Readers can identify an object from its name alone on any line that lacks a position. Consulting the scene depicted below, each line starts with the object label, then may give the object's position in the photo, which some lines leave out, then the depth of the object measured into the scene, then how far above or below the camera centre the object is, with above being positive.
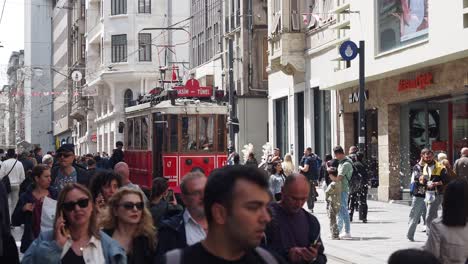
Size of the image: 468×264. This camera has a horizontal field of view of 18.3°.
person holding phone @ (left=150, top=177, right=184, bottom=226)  12.47 -0.43
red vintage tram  38.81 +0.39
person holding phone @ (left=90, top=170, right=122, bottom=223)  12.63 -0.29
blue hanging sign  37.40 +2.57
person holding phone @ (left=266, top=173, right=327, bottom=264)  9.30 -0.51
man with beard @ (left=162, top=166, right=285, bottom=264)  5.54 -0.26
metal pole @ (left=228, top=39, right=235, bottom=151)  43.52 +2.11
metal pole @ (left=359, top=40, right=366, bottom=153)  33.70 +0.95
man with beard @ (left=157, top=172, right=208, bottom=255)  9.20 -0.46
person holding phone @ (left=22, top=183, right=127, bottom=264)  8.93 -0.54
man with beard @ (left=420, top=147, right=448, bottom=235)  25.66 -0.56
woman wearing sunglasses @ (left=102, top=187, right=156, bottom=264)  9.76 -0.49
